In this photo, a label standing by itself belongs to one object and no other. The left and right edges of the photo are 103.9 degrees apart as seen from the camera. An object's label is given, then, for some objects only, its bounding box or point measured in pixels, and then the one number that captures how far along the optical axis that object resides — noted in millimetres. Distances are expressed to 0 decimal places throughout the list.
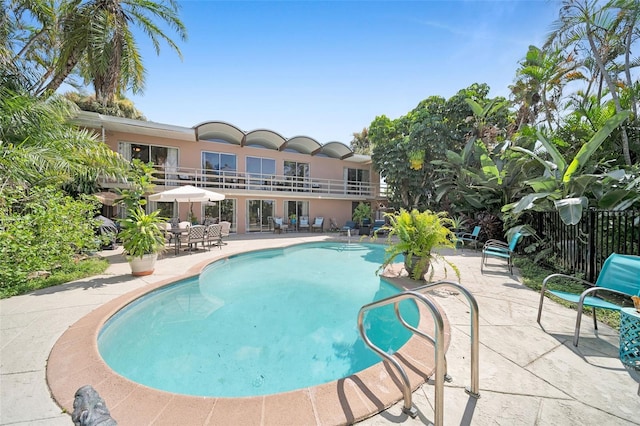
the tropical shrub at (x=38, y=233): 5023
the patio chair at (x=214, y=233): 10453
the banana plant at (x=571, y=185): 5246
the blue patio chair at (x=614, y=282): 2986
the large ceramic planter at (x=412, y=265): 5918
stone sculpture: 1866
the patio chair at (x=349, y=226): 17811
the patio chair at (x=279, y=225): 17359
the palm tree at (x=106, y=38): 8617
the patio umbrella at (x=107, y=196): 10992
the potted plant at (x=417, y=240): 5660
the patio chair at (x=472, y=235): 10334
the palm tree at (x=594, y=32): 7102
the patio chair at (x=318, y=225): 18859
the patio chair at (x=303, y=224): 18844
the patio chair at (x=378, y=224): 16438
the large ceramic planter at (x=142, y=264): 6244
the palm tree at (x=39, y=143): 5594
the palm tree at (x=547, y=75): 9401
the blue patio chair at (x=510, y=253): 6566
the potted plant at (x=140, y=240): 6180
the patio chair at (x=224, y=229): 11286
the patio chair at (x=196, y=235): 9688
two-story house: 14000
